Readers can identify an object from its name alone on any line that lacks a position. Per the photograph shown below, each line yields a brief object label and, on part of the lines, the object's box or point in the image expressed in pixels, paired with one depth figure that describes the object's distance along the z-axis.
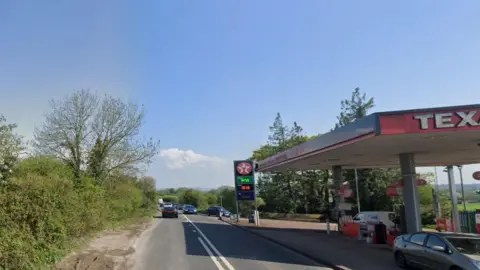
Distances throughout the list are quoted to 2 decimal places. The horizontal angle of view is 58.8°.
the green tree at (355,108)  49.38
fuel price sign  36.69
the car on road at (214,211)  58.87
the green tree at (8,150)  12.36
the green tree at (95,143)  27.75
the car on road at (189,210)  69.62
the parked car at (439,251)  10.98
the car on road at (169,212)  50.91
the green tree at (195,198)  99.77
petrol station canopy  14.00
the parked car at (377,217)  26.53
